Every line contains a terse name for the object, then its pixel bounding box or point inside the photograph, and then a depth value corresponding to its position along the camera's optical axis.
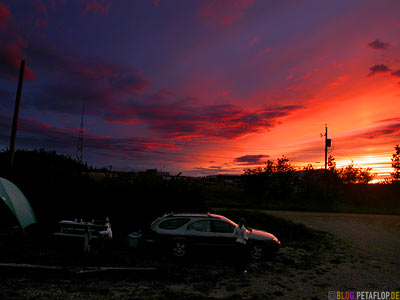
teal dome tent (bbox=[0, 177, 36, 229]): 11.92
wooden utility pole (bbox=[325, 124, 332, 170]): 42.38
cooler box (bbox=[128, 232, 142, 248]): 11.13
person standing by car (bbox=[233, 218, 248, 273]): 9.26
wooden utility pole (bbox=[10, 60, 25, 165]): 16.55
